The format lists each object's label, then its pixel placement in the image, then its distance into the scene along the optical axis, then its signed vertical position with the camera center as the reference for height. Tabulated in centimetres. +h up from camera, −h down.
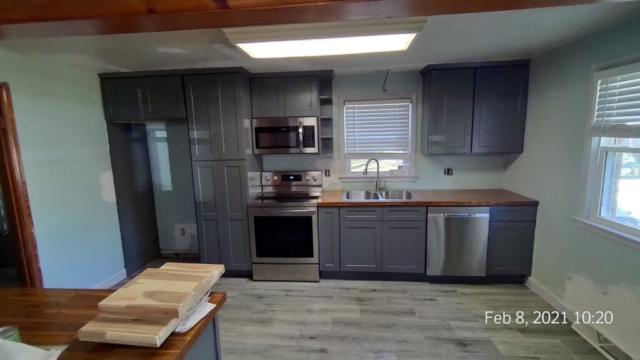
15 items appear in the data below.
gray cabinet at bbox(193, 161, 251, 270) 315 -64
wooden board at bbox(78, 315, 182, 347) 89 -56
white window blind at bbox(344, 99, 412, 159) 349 +29
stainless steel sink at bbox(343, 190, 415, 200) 344 -53
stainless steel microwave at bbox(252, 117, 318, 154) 321 +20
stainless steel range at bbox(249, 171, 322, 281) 309 -94
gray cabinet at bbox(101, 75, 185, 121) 305 +64
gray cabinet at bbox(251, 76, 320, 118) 316 +64
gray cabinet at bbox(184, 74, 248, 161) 302 +42
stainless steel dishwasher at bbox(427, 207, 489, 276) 289 -94
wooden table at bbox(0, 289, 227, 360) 94 -65
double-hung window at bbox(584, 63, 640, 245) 190 -6
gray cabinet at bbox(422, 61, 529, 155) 296 +45
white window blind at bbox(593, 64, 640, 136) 187 +30
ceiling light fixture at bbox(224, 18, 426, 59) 174 +76
